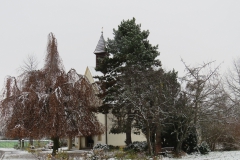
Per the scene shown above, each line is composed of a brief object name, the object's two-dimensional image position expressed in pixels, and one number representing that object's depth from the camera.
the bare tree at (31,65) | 39.93
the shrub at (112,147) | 28.55
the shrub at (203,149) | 22.75
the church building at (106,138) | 31.56
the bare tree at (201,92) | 21.14
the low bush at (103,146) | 26.77
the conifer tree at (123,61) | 25.35
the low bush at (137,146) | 23.74
